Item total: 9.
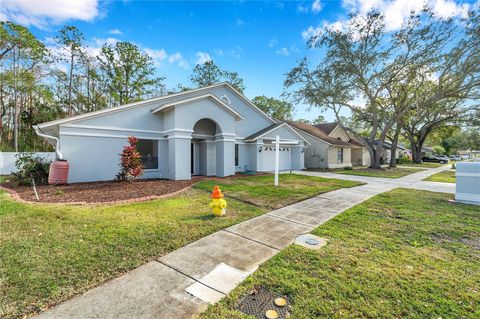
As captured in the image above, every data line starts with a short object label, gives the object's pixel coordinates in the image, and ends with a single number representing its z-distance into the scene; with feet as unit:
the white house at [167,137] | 33.65
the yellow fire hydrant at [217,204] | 18.86
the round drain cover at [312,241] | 14.23
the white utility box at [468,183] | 25.07
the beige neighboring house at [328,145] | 72.33
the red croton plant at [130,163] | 32.30
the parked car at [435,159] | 129.62
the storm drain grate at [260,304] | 8.31
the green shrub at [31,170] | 31.42
